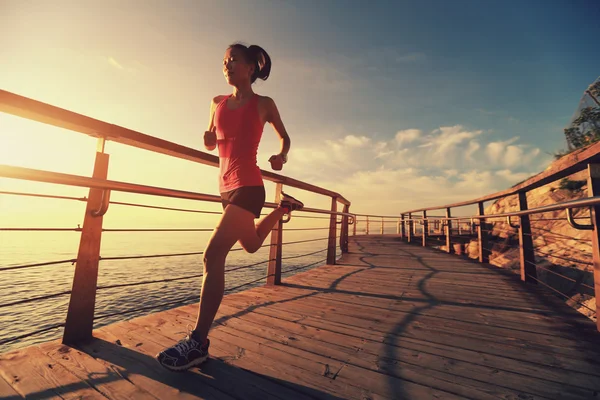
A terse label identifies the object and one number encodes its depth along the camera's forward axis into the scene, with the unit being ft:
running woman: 4.41
